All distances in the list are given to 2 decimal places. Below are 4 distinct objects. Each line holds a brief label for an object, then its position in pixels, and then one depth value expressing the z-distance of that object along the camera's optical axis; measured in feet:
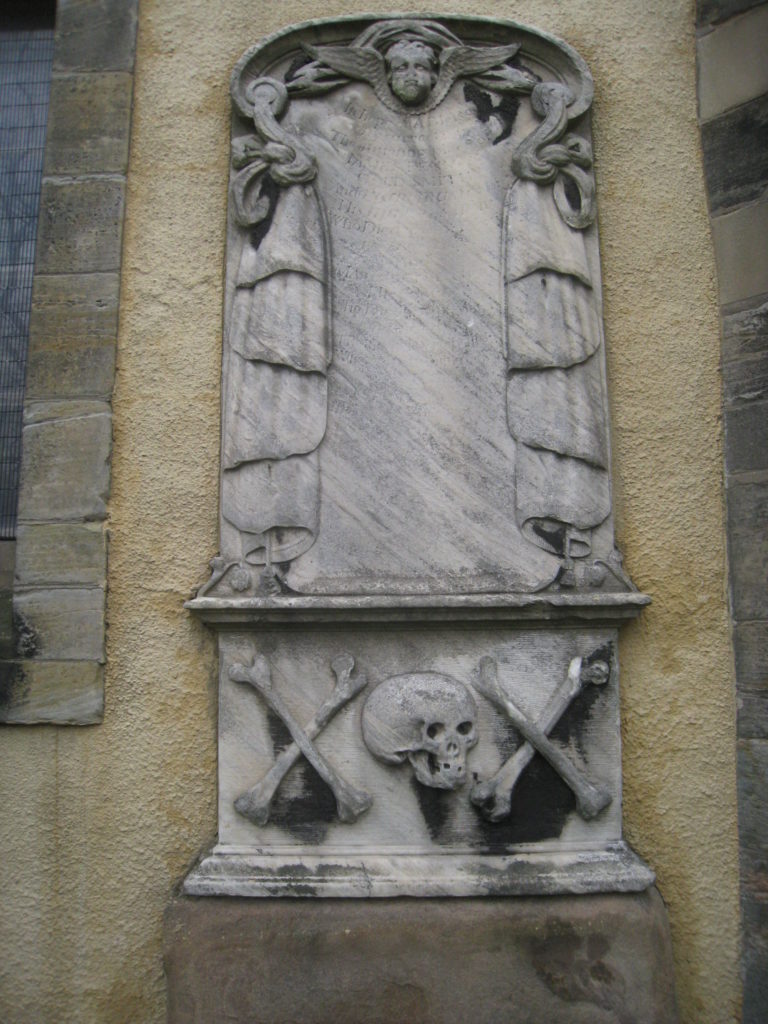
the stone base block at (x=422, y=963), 7.48
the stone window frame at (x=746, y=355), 8.11
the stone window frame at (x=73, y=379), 8.52
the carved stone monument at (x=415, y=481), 8.08
